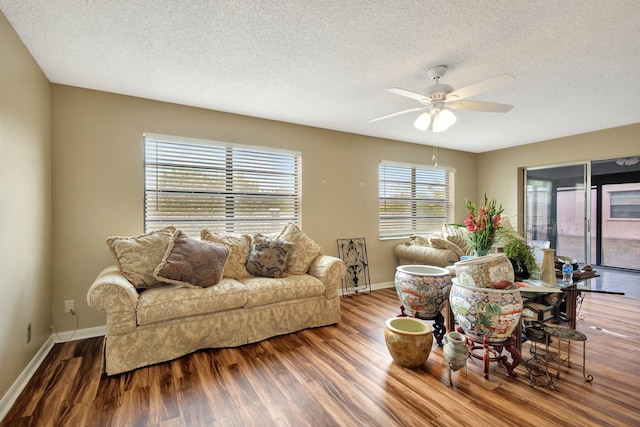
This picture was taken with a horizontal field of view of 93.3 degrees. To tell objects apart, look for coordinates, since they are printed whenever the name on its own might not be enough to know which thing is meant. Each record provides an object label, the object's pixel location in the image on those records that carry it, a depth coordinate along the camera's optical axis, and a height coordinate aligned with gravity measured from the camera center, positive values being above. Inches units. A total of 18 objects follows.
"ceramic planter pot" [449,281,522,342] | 81.1 -26.3
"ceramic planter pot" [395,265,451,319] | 100.6 -26.2
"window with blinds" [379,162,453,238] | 200.2 +10.7
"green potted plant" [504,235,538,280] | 103.6 -15.5
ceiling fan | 91.8 +35.6
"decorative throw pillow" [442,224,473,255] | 186.7 -13.4
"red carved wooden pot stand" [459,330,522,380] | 86.0 -39.9
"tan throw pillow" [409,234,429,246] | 192.2 -16.6
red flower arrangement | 101.8 -4.4
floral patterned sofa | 91.0 -27.6
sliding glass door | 191.3 +4.6
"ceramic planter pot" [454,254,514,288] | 86.8 -16.3
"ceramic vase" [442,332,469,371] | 81.7 -37.8
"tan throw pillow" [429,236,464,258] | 177.3 -18.2
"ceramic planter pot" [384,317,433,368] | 89.6 -39.3
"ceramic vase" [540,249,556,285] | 98.3 -17.6
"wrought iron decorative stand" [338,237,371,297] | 178.5 -31.2
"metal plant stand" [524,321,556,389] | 84.4 -45.3
